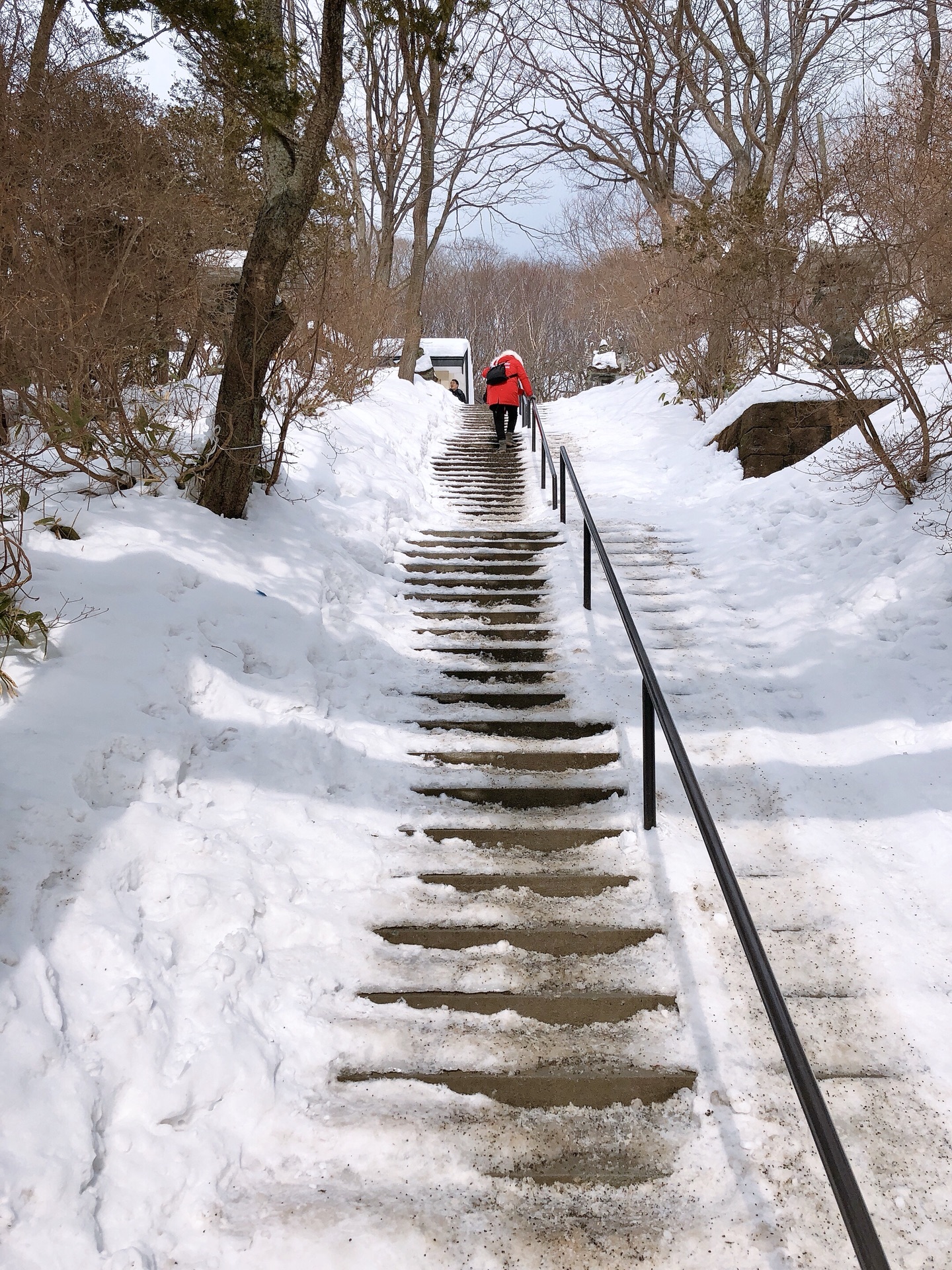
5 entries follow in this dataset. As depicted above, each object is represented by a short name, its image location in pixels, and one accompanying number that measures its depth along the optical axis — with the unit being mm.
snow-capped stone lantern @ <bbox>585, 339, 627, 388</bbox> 26922
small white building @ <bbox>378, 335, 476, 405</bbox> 24047
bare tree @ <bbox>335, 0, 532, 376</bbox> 14164
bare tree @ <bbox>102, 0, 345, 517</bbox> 4902
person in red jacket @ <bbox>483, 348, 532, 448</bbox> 11836
